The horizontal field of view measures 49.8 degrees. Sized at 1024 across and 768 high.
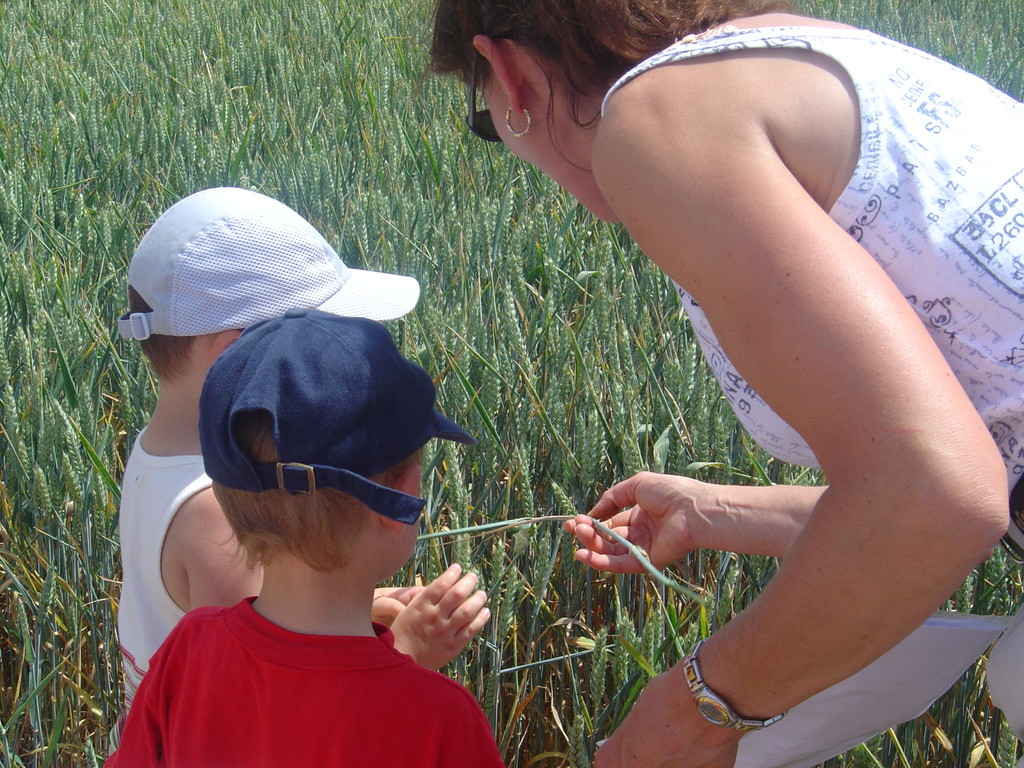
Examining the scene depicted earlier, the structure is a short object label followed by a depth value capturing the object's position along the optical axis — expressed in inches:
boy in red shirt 34.0
